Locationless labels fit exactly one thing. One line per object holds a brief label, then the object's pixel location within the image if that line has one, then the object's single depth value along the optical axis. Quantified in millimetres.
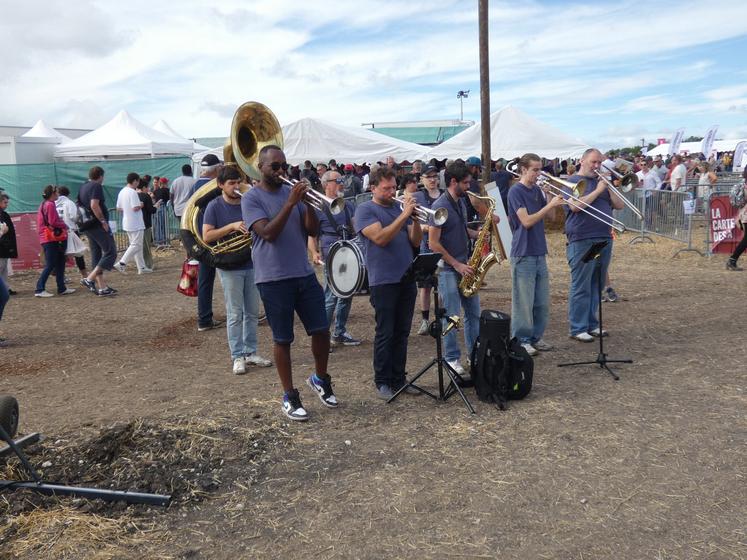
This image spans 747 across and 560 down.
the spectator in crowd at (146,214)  14055
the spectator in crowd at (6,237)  10031
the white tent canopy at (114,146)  20891
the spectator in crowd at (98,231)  11148
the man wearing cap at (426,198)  7824
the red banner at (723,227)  12883
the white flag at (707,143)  31403
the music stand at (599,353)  6211
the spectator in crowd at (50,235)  10758
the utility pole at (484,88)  12855
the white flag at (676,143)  32688
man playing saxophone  5895
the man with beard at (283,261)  4918
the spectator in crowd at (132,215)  12977
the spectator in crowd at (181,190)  13617
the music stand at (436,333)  5172
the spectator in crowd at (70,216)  11867
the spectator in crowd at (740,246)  11355
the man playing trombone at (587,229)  6968
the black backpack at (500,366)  5391
